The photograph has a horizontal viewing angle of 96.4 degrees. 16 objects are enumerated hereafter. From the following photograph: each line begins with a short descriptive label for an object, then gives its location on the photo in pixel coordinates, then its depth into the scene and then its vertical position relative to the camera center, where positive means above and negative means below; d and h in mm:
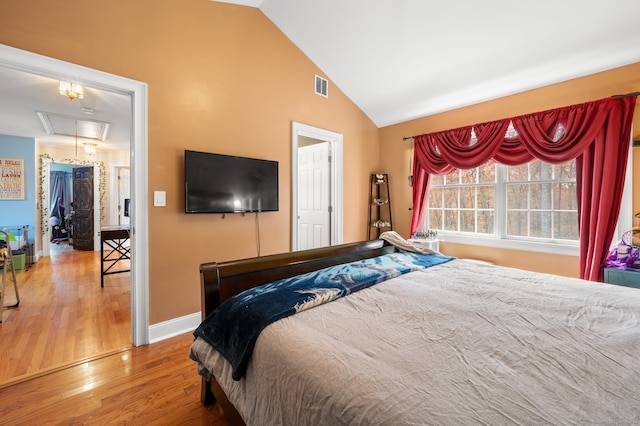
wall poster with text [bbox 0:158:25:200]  4992 +560
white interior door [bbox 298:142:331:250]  4066 +202
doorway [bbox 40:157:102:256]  5629 +313
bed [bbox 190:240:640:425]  696 -464
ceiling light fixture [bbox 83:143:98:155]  5824 +1294
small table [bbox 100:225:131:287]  3738 -309
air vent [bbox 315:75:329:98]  3713 +1616
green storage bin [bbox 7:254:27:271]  4551 -811
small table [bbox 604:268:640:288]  2320 -573
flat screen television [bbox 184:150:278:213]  2555 +255
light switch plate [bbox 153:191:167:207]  2422 +97
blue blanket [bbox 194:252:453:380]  1151 -423
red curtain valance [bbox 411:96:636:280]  2582 +606
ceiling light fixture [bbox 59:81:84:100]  2881 +1244
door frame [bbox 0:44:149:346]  2303 +49
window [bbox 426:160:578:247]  3074 +71
